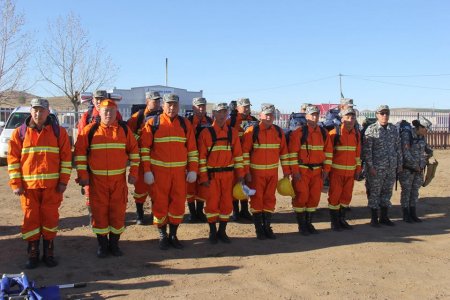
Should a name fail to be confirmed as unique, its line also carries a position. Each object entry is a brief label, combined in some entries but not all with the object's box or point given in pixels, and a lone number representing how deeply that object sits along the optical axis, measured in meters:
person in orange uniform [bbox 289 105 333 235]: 7.11
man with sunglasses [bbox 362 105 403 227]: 7.67
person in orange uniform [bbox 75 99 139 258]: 5.79
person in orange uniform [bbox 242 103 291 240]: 6.85
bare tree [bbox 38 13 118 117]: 26.52
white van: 15.23
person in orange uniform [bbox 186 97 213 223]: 7.31
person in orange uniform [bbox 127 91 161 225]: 7.34
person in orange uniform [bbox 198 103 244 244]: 6.56
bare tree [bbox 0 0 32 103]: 21.36
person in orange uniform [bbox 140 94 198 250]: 6.21
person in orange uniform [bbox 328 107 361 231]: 7.44
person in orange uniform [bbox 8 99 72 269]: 5.44
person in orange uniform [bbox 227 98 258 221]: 8.09
